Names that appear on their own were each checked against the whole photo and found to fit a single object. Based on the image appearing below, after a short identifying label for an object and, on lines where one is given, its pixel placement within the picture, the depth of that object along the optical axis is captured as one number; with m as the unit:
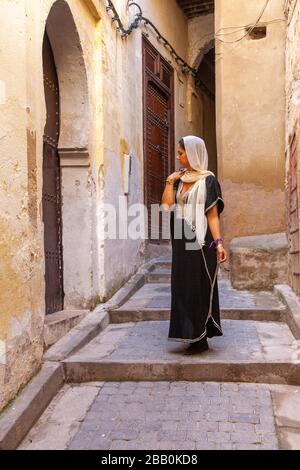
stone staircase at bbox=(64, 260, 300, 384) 3.51
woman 3.79
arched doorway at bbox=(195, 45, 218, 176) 12.20
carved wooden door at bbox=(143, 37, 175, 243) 8.48
